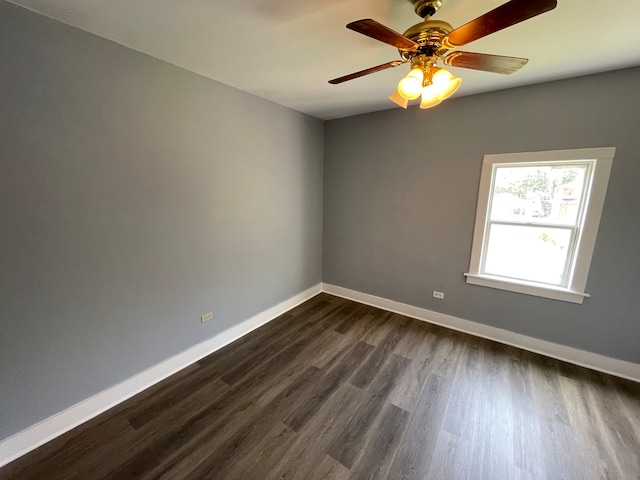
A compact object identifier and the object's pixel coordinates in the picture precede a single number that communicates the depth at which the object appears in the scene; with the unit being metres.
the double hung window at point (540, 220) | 2.23
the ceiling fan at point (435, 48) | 1.02
